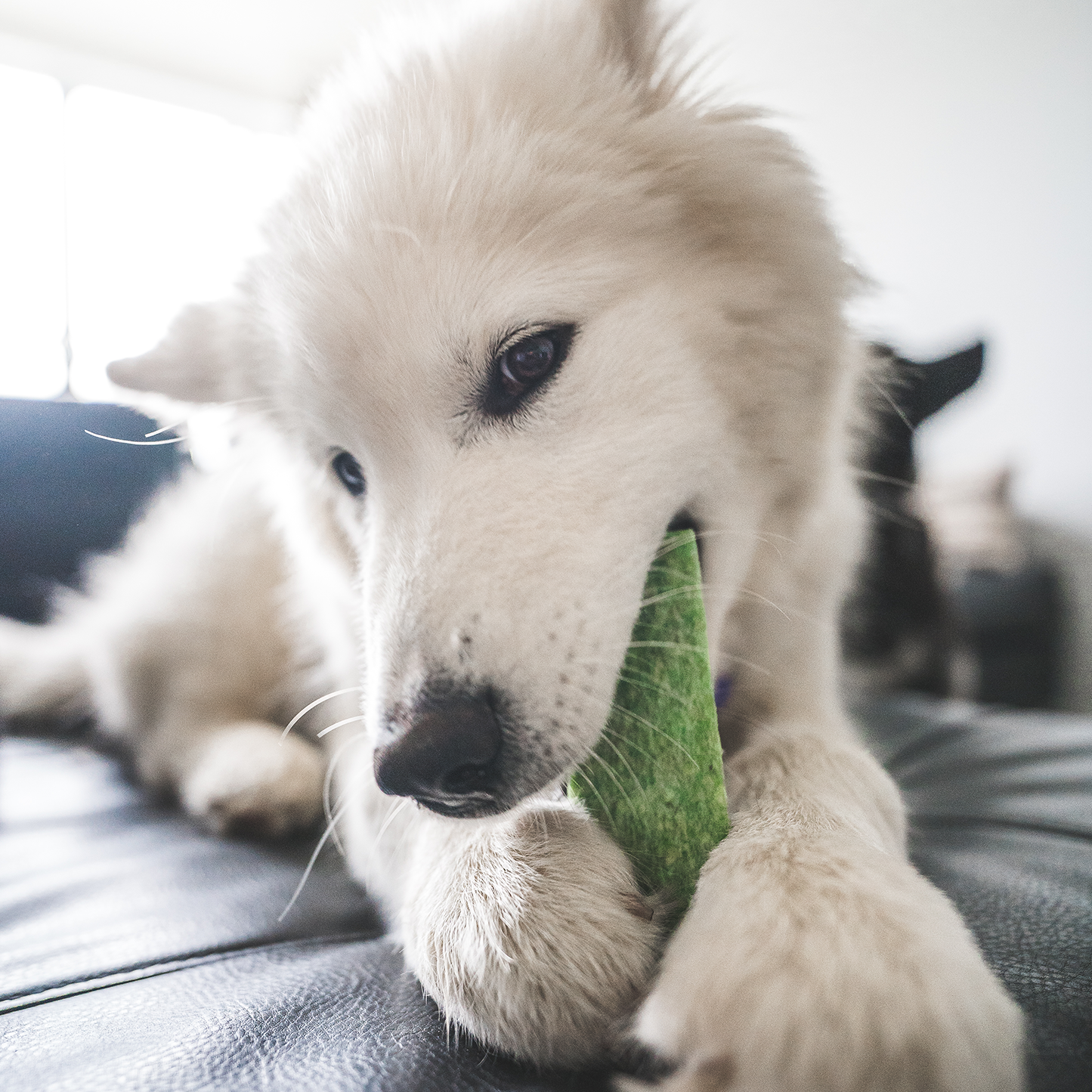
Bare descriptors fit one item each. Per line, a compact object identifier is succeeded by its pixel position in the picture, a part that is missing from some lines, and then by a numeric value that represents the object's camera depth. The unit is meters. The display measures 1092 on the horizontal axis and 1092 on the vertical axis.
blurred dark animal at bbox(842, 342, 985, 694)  0.61
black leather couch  0.21
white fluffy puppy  0.20
